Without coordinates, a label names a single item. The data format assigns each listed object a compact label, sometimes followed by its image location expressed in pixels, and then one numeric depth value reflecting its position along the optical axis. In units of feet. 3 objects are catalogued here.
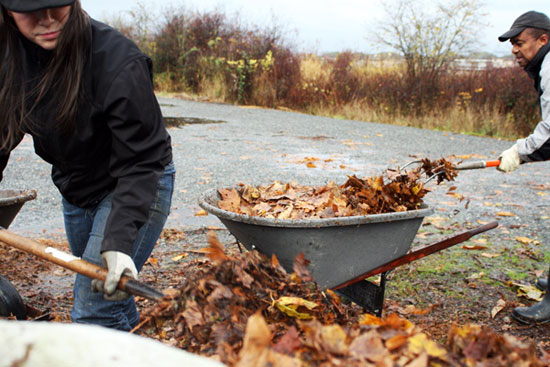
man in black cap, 10.25
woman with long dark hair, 6.32
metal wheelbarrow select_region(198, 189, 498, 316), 8.11
